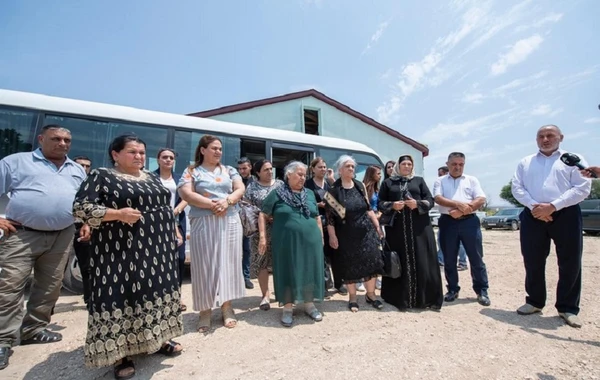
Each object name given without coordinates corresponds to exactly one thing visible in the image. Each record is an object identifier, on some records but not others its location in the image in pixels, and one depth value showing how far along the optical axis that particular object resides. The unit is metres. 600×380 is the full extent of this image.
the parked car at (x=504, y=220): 17.81
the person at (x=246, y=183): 5.02
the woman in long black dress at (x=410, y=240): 3.65
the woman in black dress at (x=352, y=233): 3.61
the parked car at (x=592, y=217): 12.30
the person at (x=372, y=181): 4.35
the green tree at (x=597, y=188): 45.04
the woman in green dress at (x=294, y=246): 3.23
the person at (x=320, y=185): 4.21
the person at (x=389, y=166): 5.87
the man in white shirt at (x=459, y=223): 3.94
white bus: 4.10
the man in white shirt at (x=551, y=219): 3.18
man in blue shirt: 2.61
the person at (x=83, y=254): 3.46
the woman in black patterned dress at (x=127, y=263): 2.08
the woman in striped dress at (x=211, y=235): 2.99
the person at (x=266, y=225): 3.66
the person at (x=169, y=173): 3.85
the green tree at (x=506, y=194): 52.44
